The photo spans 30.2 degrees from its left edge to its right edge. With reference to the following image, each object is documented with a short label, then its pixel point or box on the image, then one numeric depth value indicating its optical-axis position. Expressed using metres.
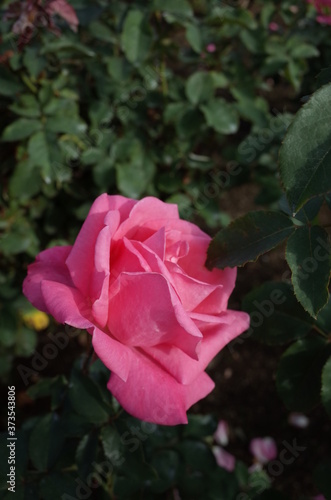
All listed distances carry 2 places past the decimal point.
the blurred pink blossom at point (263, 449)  0.68
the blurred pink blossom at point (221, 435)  0.70
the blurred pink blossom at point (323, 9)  0.51
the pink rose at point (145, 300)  0.24
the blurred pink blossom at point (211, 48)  0.60
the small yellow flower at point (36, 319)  0.64
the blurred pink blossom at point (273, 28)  0.63
